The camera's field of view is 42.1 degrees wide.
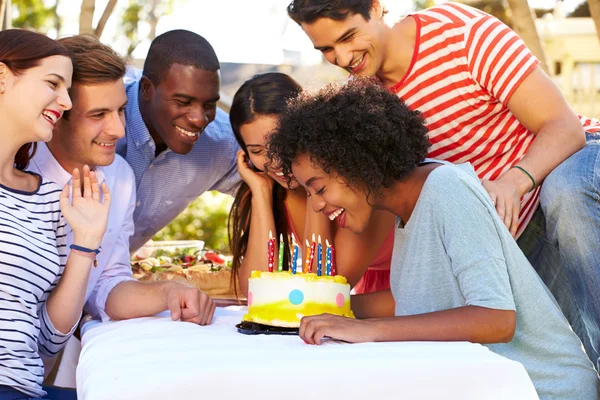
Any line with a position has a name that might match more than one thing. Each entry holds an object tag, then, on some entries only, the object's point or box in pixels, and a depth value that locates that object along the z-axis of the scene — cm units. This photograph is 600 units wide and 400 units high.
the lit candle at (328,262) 334
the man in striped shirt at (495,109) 323
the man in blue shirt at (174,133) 455
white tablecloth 193
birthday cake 285
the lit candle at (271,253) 334
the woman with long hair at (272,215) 386
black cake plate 277
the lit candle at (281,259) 324
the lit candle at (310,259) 330
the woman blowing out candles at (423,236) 242
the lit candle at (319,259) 323
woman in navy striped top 300
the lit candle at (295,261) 317
